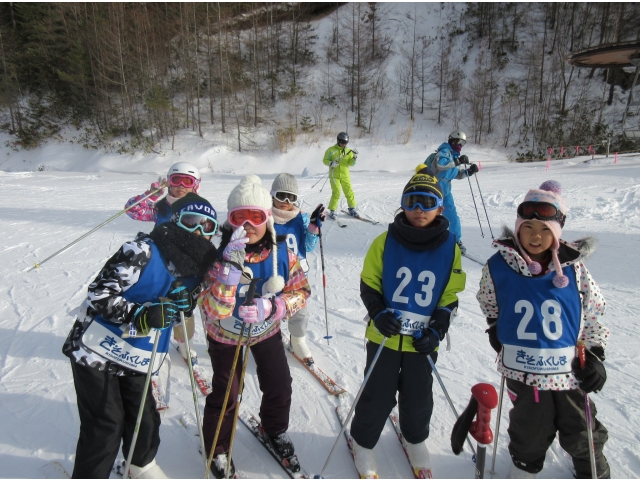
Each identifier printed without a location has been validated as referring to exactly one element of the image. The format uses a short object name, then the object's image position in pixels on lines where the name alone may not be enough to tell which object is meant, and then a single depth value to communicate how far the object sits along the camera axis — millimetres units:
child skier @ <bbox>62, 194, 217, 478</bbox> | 1850
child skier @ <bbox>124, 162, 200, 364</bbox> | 3590
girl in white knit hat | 2113
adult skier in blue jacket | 5430
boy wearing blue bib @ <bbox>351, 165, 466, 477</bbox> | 2137
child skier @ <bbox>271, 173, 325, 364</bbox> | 3479
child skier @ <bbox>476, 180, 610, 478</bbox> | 1997
